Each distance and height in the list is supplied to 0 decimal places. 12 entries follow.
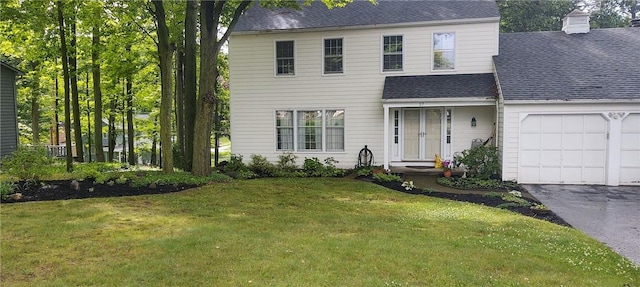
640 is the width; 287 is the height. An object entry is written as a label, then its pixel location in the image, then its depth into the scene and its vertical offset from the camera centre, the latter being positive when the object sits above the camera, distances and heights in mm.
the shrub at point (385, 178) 11287 -1342
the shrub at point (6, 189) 7992 -1194
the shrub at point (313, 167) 12844 -1196
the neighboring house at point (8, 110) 15875 +862
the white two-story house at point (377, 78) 12586 +1759
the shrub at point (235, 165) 13586 -1172
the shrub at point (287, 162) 13492 -1083
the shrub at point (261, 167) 13234 -1208
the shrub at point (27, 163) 9188 -746
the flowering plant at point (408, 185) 10188 -1424
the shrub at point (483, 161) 11211 -865
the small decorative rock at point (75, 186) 9166 -1259
